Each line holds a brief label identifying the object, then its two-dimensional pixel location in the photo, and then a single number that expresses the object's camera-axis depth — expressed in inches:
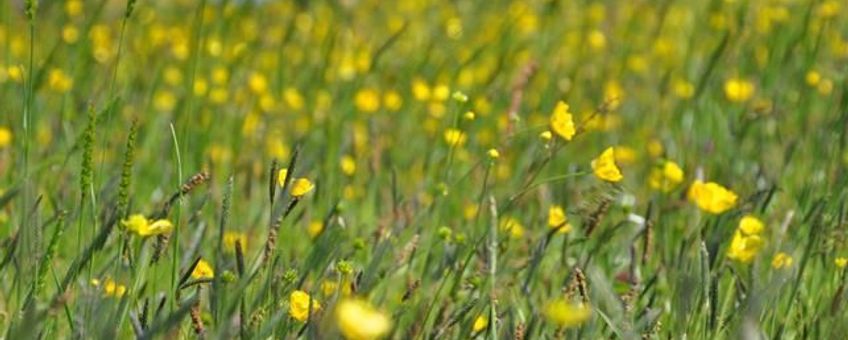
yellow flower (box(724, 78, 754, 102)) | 324.2
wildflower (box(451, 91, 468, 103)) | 203.2
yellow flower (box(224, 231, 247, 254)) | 215.0
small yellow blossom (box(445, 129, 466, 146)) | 203.4
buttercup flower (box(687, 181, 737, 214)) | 186.4
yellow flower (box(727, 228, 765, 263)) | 173.3
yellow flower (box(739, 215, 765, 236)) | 180.4
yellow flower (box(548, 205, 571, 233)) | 195.9
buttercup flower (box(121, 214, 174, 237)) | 130.7
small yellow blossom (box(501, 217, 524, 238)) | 231.3
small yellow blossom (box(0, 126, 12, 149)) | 269.6
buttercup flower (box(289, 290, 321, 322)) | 151.6
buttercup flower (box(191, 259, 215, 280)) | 165.5
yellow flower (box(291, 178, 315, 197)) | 153.9
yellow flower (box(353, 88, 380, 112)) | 322.0
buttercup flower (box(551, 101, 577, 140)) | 187.8
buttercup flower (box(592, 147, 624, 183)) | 179.5
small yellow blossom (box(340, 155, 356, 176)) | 274.5
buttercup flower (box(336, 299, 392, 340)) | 87.4
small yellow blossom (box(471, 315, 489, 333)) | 178.1
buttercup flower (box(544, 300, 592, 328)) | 100.8
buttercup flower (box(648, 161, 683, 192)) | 208.1
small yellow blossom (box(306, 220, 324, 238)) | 237.4
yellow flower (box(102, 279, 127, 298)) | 166.7
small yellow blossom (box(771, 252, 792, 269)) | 184.3
